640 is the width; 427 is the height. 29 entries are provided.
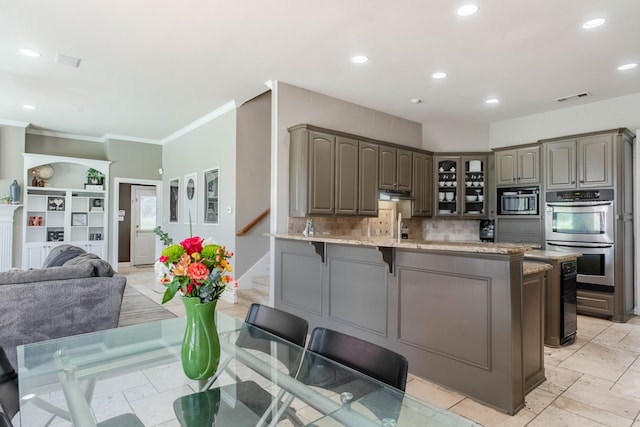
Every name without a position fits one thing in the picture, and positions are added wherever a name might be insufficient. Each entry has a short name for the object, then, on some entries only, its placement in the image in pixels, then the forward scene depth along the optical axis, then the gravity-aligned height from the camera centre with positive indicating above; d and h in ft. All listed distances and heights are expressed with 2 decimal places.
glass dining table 4.18 -2.29
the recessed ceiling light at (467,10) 9.33 +5.45
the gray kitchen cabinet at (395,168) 17.54 +2.48
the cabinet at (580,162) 15.26 +2.49
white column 21.54 -1.07
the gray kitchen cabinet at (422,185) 19.47 +1.84
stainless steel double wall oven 15.02 -0.56
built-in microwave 17.61 +0.89
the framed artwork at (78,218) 24.91 -0.08
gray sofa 8.79 -2.17
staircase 16.31 -3.50
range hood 17.54 +1.17
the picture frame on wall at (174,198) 24.52 +1.36
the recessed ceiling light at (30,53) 12.30 +5.65
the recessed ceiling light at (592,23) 9.96 +5.44
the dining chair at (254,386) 4.40 -2.35
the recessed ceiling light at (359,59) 12.34 +5.47
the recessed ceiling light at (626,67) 12.87 +5.44
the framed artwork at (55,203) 24.16 +0.96
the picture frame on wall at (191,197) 21.91 +1.31
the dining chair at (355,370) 4.30 -2.06
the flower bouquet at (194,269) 4.47 -0.65
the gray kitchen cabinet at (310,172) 14.52 +1.88
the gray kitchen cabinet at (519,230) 17.44 -0.55
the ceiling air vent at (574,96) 15.61 +5.36
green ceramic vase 4.70 -1.63
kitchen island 7.82 -2.26
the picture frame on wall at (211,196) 19.60 +1.23
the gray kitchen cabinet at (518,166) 17.63 +2.63
